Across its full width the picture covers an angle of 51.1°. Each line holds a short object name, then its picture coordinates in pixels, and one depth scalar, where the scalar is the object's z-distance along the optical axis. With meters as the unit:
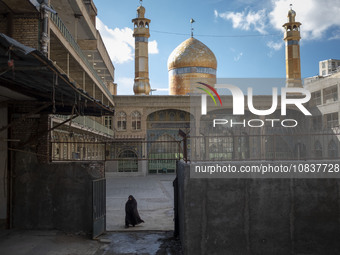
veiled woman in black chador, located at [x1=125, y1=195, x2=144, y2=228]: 11.77
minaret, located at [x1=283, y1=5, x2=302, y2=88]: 38.38
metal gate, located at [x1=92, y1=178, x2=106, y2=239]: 10.12
